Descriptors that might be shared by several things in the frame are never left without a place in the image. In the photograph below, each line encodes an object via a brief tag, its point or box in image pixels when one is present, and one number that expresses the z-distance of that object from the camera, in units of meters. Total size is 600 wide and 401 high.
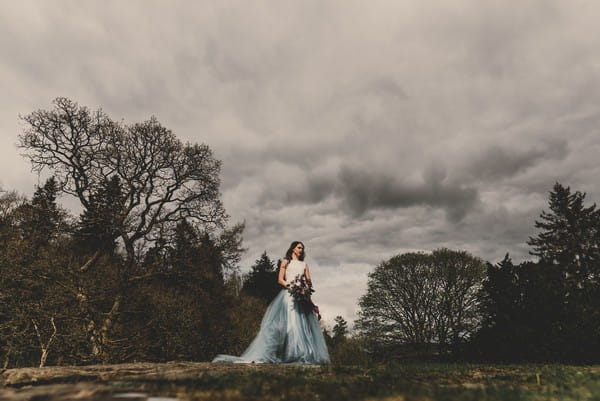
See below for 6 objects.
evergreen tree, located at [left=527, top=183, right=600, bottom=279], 30.39
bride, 8.64
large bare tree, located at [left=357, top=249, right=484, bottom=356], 36.53
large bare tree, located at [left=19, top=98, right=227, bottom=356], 19.02
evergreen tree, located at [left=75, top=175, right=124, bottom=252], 18.73
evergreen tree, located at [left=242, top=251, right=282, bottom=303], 49.39
